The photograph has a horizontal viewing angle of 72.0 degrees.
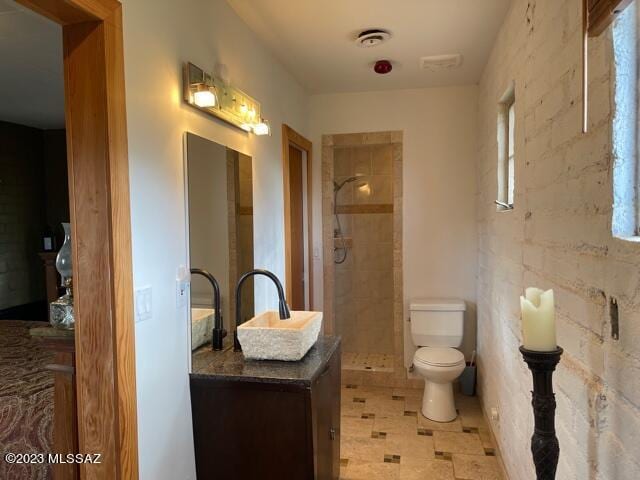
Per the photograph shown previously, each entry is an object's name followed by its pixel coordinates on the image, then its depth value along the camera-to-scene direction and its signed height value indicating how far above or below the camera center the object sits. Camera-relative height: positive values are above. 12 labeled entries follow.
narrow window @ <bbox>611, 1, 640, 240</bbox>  1.05 +0.22
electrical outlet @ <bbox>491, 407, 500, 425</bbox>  2.63 -1.19
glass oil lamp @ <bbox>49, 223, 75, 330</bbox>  1.56 -0.25
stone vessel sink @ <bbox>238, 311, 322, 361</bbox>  1.96 -0.52
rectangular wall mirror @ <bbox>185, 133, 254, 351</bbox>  1.90 +0.00
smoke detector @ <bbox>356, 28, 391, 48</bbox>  2.60 +1.13
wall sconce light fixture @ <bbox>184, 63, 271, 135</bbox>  1.83 +0.60
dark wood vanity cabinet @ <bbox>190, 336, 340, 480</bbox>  1.78 -0.80
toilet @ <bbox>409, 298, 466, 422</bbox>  3.17 -0.97
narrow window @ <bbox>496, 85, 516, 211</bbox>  2.58 +0.46
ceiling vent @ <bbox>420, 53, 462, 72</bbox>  3.04 +1.15
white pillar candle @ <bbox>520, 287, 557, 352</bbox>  1.06 -0.25
